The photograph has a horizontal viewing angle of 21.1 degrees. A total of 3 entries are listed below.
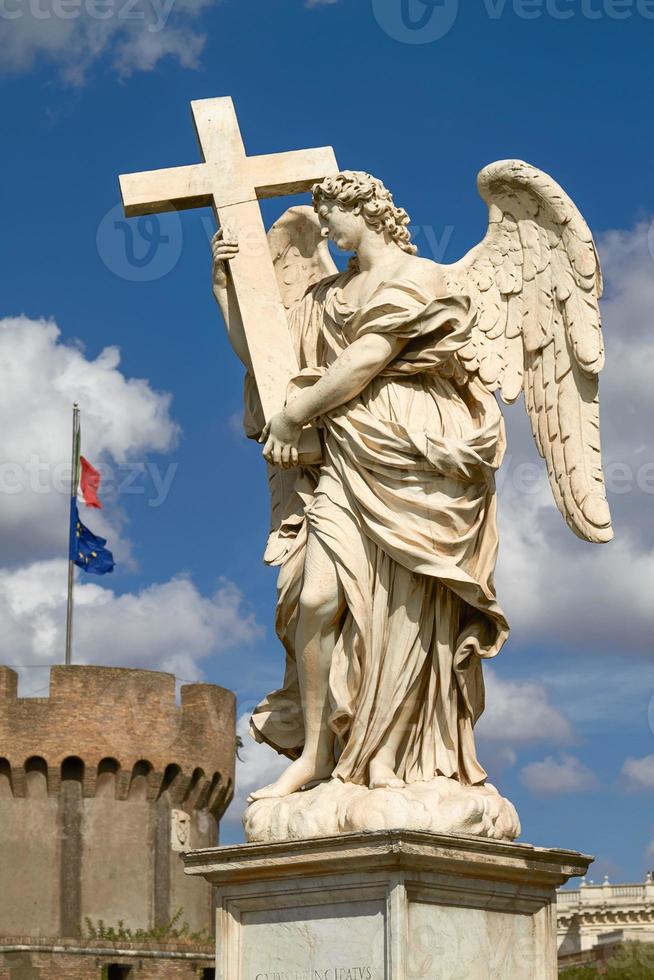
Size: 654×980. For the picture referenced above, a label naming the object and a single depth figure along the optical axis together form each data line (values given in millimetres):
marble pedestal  6090
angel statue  6594
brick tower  40719
